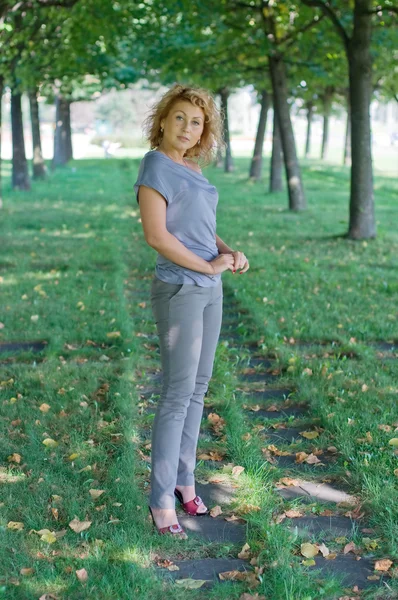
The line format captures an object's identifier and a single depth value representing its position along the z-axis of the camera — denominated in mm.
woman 3527
